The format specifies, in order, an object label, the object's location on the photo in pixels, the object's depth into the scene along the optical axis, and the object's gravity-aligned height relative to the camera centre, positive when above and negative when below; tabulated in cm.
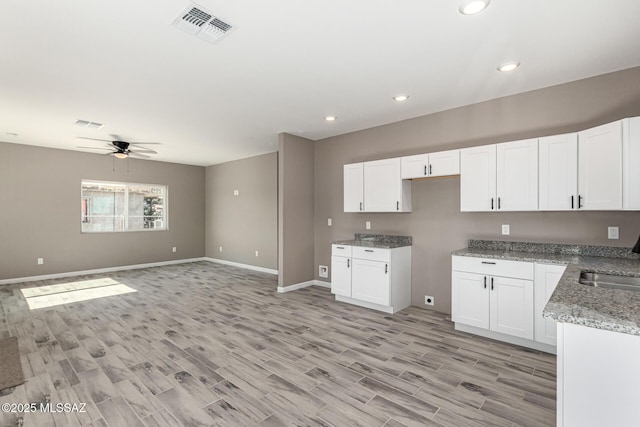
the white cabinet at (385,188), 421 +36
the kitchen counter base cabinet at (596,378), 112 -65
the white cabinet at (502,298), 284 -88
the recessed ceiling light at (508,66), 282 +139
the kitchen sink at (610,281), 212 -51
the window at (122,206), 686 +17
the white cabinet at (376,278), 405 -93
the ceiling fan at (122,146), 549 +129
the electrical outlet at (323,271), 551 -107
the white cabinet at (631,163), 245 +41
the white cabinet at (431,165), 366 +62
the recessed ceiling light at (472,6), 199 +139
